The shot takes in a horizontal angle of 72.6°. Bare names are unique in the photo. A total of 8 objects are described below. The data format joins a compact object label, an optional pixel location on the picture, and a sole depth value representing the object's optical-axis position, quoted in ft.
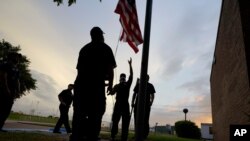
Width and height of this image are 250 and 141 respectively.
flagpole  9.49
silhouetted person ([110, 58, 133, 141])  14.73
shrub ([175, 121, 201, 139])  60.14
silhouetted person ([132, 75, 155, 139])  17.13
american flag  12.51
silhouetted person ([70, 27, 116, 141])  7.53
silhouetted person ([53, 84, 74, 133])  19.67
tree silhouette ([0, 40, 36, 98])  83.91
